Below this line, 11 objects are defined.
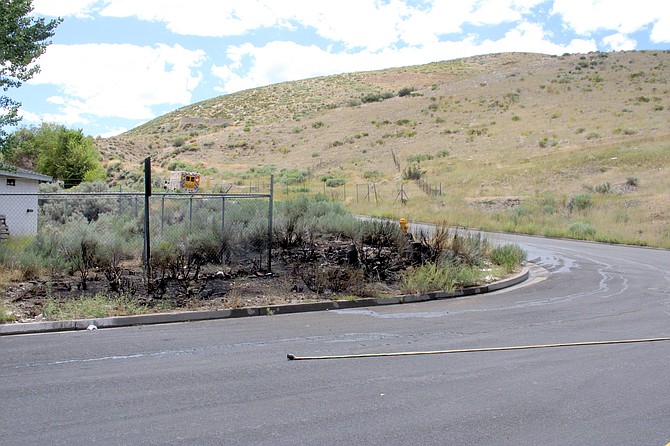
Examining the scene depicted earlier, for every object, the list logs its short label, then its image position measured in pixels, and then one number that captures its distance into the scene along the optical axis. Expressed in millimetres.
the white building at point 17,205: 21844
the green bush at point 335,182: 54906
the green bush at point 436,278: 14008
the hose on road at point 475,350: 8289
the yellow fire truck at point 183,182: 43531
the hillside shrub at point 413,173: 53384
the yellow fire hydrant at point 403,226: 17619
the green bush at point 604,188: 40688
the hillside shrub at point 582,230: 30938
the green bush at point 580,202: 37375
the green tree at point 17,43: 16266
